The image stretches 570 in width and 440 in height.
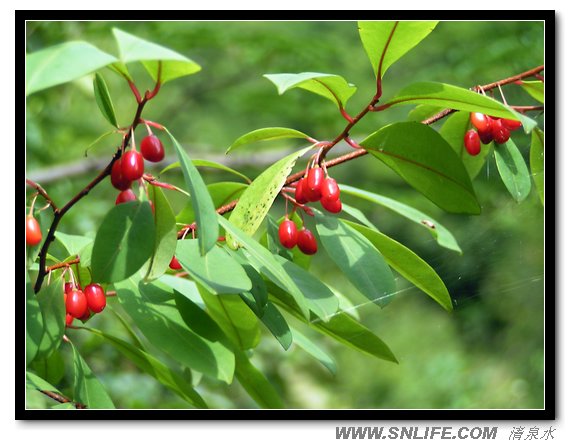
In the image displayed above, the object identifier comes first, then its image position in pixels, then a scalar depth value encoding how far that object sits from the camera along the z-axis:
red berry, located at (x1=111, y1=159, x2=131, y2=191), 0.88
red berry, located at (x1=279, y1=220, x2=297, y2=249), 0.94
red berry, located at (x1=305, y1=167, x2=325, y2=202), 0.91
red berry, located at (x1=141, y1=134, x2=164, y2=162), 0.88
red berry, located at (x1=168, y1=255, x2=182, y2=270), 0.93
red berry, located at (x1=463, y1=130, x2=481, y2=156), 0.96
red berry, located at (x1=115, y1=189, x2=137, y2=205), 0.89
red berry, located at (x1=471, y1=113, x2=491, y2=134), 0.95
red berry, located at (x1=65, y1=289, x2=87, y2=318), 0.92
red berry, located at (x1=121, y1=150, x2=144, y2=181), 0.88
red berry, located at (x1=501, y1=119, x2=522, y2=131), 0.95
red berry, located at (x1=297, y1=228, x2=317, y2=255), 0.94
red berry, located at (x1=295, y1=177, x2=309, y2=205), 0.92
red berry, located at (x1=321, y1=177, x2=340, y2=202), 0.91
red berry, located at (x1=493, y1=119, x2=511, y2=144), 0.95
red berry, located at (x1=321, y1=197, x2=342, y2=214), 0.91
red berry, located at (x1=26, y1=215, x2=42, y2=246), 0.92
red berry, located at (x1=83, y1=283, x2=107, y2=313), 0.92
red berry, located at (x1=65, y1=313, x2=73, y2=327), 0.94
